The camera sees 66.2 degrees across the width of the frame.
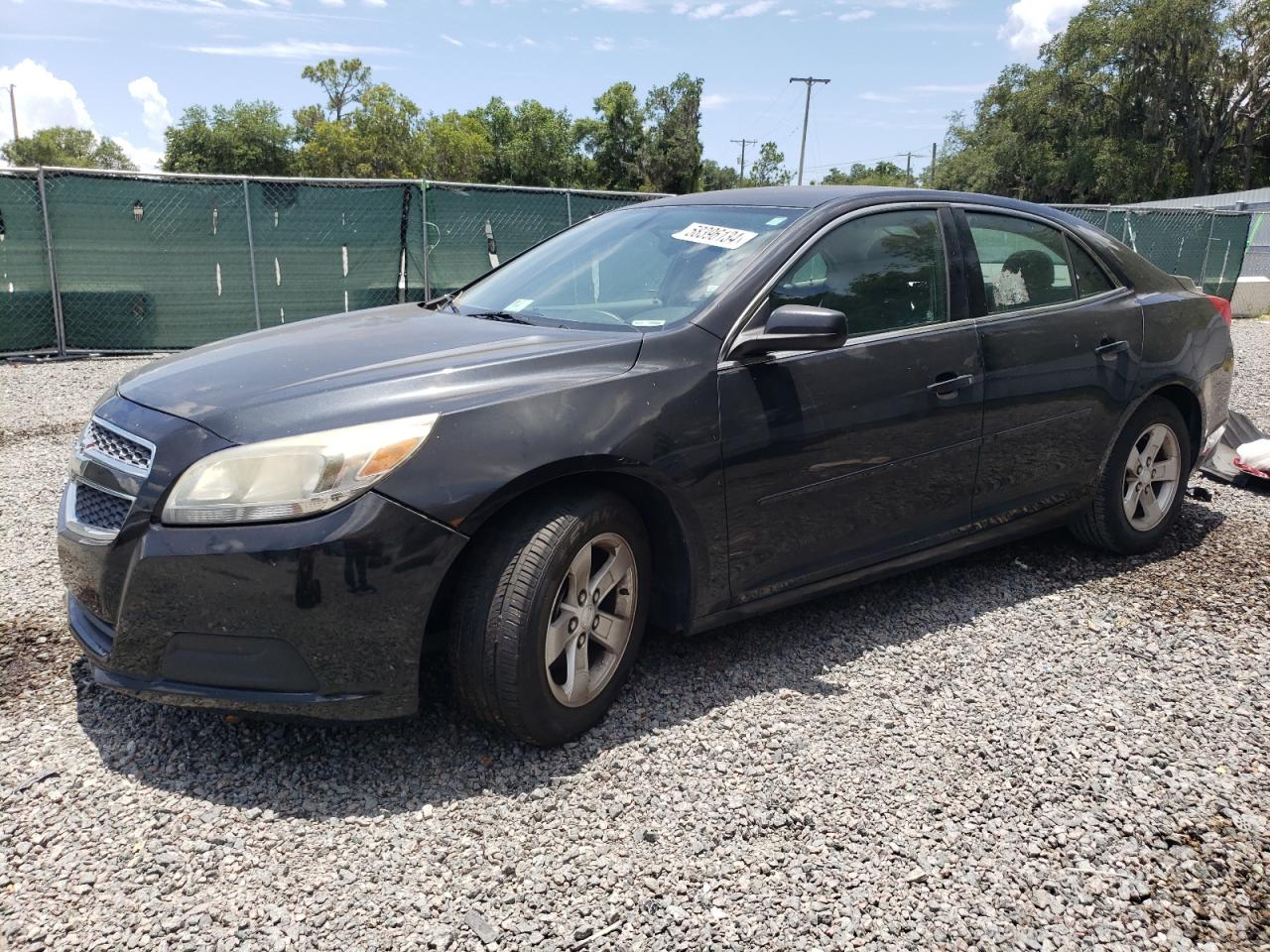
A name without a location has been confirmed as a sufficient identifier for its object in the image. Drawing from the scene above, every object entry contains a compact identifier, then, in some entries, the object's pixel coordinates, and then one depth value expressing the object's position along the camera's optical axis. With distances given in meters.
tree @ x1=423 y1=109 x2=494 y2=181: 64.00
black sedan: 2.49
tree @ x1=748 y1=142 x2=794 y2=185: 101.38
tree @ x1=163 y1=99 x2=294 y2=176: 66.25
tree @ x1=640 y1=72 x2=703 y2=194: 74.06
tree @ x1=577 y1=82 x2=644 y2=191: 72.50
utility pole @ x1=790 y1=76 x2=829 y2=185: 64.19
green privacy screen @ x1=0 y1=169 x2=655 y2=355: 10.39
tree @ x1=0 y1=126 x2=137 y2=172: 97.81
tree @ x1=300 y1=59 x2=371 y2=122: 80.25
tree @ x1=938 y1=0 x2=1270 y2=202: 47.38
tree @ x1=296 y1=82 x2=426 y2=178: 62.77
